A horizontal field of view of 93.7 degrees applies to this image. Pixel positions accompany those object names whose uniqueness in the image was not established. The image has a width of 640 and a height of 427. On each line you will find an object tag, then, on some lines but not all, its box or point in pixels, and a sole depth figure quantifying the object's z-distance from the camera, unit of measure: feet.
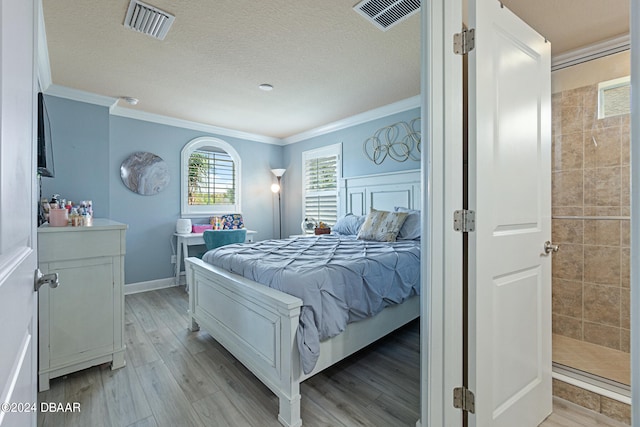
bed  5.44
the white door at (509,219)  4.39
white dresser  6.39
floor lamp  17.94
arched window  15.11
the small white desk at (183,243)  13.77
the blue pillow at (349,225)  12.55
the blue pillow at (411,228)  10.21
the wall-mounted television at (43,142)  7.28
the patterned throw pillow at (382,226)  10.28
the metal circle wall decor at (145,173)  13.28
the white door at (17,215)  1.77
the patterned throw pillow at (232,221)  15.81
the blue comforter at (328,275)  5.65
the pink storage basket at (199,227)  14.93
